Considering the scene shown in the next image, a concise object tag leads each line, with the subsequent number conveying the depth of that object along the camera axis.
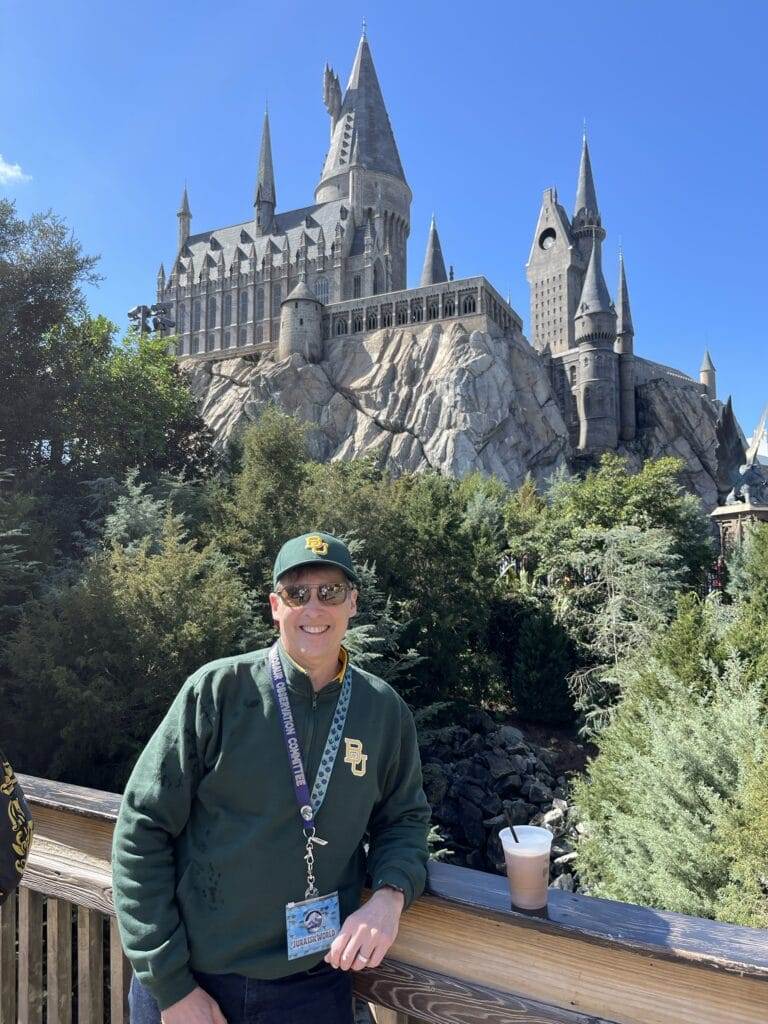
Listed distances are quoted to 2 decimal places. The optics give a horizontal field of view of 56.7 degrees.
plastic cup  1.86
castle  59.78
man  1.91
